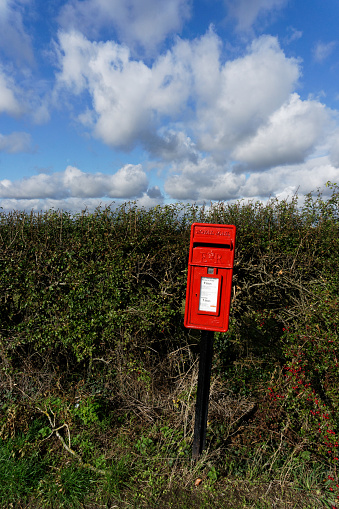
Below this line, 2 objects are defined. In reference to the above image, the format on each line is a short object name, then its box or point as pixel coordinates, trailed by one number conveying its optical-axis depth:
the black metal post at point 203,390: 2.58
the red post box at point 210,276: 2.40
